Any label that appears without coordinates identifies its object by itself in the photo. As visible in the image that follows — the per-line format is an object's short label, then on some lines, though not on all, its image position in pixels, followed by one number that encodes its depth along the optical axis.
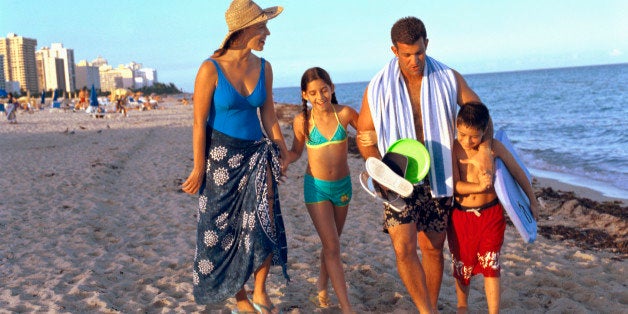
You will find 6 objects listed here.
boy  3.42
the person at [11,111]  25.36
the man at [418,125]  3.44
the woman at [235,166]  3.61
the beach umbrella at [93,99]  31.27
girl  3.91
